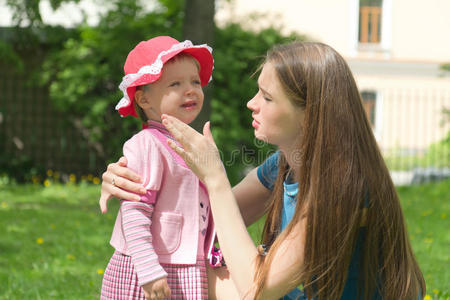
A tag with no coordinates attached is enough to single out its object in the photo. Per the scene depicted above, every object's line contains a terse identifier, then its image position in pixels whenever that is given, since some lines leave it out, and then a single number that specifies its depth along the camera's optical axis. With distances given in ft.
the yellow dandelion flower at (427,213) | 23.18
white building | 62.13
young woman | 6.45
